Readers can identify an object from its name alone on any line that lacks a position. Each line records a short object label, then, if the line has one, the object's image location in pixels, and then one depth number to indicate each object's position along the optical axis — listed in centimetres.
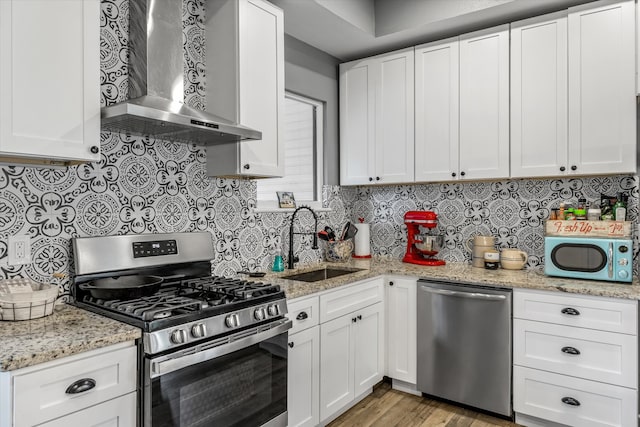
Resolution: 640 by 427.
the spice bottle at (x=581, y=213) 277
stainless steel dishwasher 261
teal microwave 246
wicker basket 157
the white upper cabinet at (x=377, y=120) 333
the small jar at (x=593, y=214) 272
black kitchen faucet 301
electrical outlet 178
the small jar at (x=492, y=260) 303
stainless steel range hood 196
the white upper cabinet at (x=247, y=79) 239
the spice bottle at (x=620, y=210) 264
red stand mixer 327
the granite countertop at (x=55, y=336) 125
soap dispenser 291
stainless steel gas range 156
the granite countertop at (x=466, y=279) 233
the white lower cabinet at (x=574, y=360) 227
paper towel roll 367
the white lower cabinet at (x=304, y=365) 225
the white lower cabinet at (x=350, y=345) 250
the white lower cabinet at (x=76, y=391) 124
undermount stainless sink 295
